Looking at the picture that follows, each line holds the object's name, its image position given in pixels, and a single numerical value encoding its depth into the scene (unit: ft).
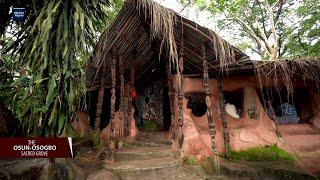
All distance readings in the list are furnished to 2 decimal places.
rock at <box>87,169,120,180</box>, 10.86
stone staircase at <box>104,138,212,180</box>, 11.13
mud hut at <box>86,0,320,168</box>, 12.22
